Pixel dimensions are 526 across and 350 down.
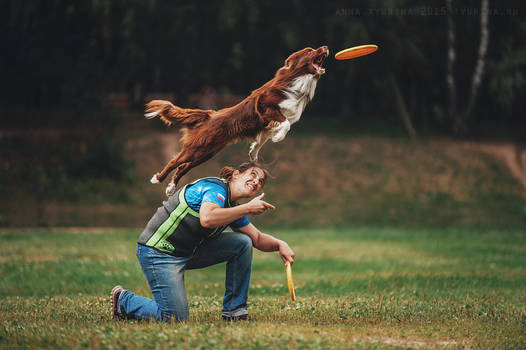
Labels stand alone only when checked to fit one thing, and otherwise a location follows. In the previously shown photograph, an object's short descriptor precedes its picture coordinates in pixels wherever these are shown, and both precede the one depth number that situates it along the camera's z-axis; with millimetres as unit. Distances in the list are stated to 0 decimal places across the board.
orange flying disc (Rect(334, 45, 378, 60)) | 11219
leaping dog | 11328
